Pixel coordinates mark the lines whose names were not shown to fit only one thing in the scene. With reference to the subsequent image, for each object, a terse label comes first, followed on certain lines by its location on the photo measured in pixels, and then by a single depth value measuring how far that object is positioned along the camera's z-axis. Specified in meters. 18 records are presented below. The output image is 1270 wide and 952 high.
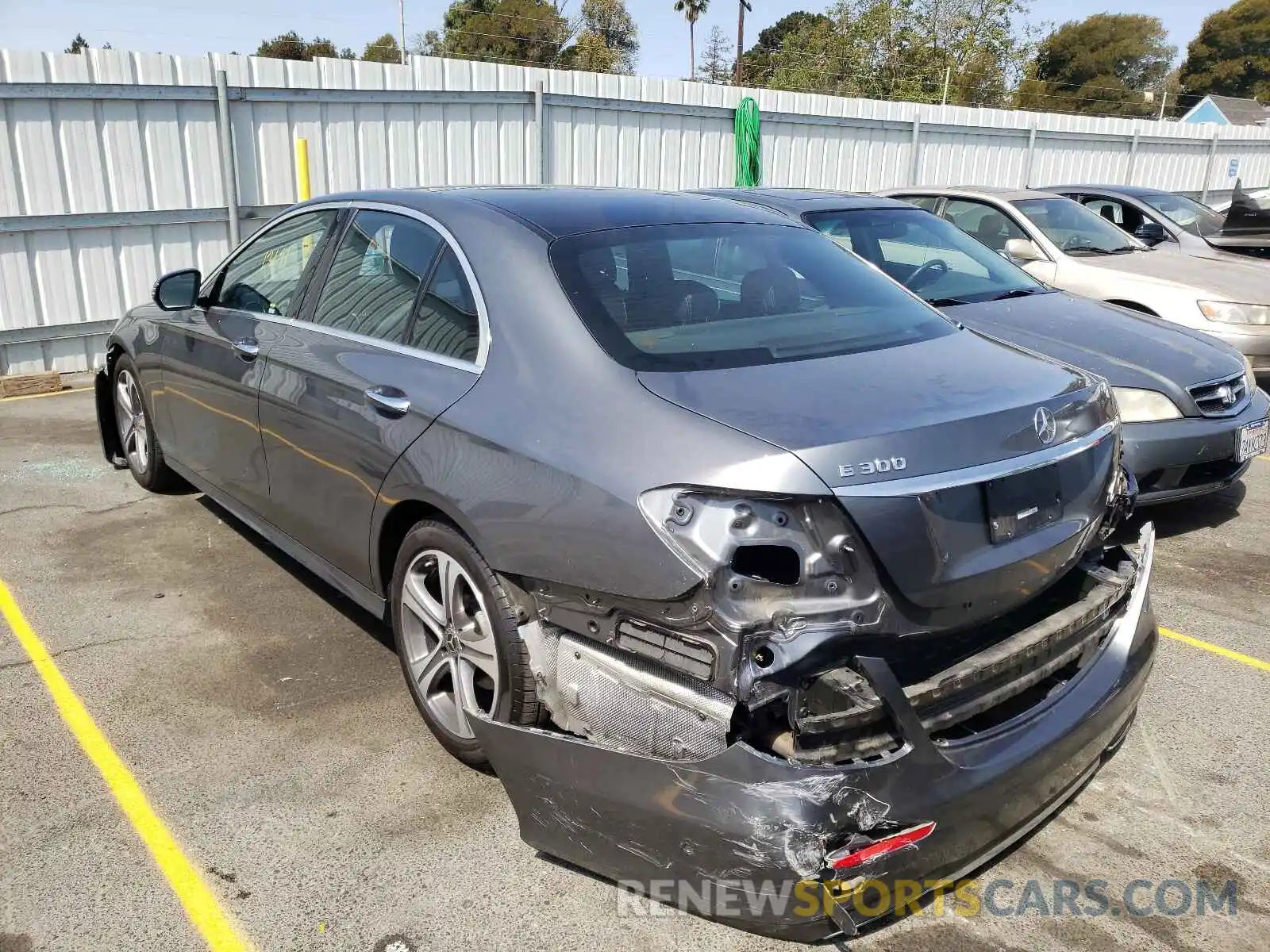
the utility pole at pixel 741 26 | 49.28
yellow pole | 9.55
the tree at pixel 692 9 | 71.75
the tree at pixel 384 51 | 57.16
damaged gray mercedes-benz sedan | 2.19
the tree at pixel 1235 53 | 73.44
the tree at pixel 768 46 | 67.12
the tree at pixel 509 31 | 59.31
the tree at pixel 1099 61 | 70.69
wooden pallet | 8.29
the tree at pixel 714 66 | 70.71
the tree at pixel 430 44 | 63.84
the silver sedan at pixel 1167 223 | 9.35
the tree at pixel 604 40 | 58.66
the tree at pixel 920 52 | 44.00
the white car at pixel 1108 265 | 7.25
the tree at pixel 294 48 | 60.00
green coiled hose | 12.88
